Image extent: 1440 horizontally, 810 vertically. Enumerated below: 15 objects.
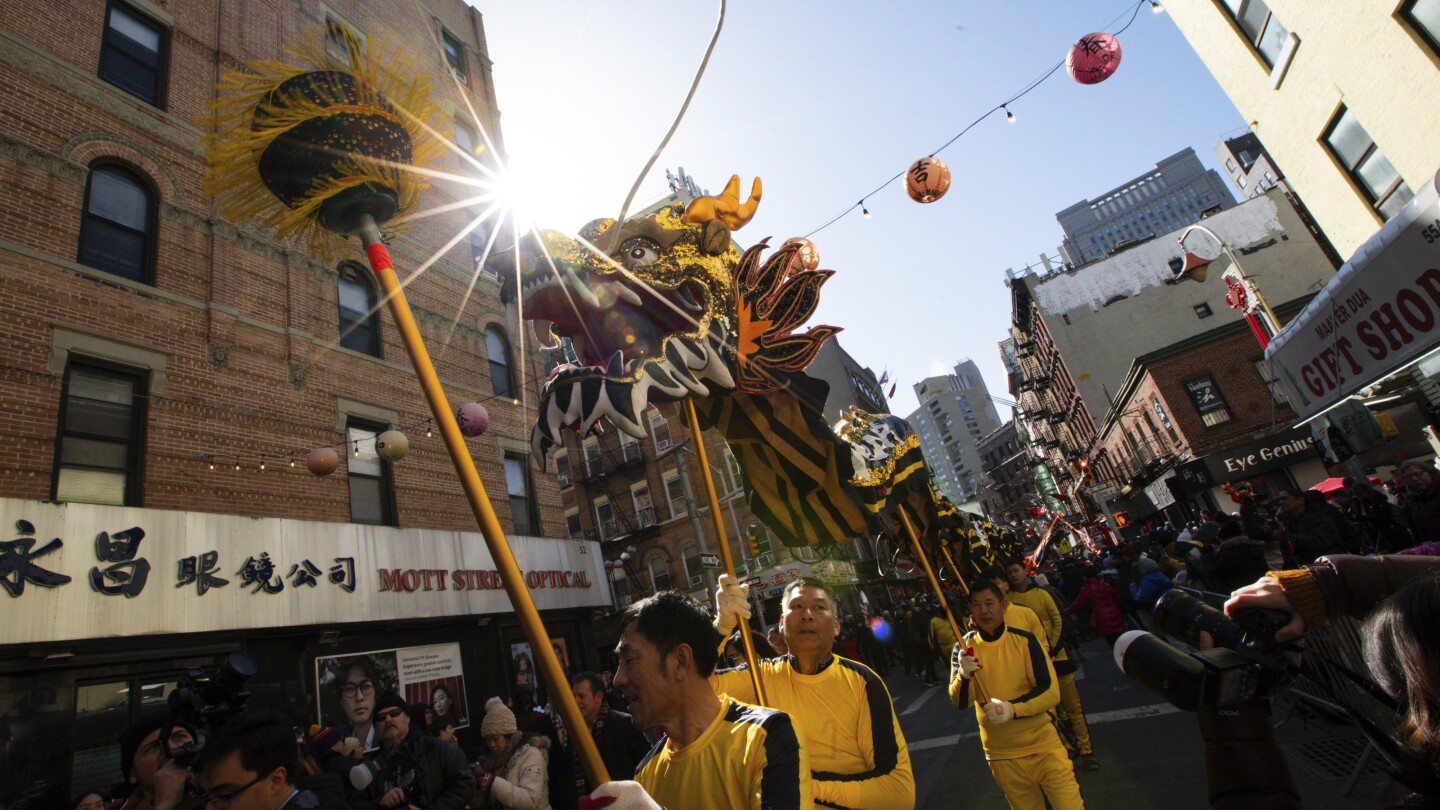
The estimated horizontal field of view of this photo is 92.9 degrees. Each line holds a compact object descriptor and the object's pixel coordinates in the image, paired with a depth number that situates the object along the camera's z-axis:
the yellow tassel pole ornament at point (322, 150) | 2.05
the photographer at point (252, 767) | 2.68
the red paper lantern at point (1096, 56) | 8.31
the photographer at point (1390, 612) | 1.26
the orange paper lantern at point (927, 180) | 7.93
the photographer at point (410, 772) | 4.64
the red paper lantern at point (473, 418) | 9.29
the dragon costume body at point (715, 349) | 3.01
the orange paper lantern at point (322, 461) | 9.25
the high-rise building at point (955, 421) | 137.00
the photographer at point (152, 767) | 3.11
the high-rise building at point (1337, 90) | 9.94
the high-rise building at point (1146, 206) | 137.62
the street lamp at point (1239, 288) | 13.61
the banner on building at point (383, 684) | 9.72
